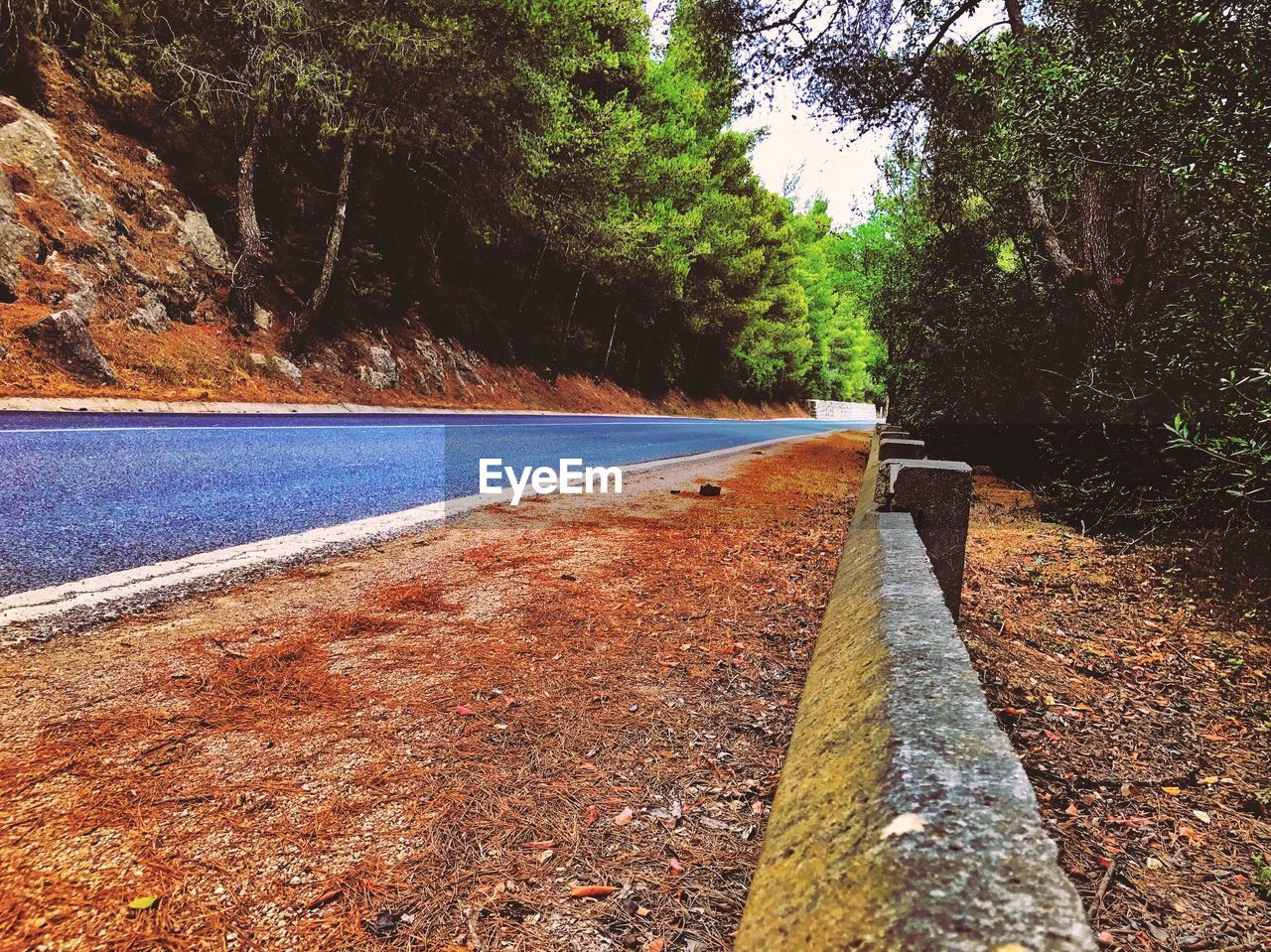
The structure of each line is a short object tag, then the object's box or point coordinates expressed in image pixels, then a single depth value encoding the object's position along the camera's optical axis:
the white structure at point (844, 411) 56.16
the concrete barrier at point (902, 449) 4.20
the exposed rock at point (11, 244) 9.13
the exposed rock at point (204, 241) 12.98
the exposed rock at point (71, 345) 8.70
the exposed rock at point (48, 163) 10.63
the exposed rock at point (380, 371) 15.43
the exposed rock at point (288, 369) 13.16
